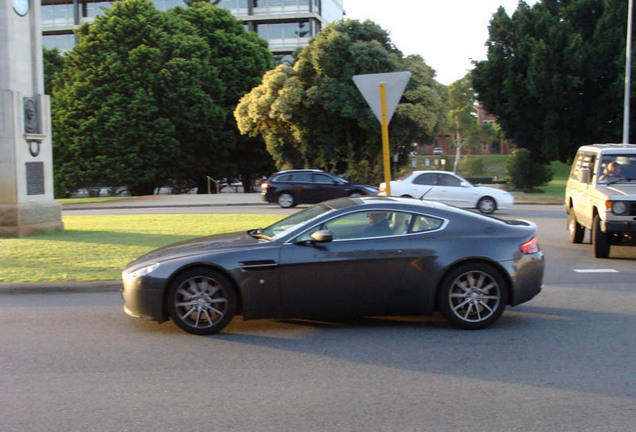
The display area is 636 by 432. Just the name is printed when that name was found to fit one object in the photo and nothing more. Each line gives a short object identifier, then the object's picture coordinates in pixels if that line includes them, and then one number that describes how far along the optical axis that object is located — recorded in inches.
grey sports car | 257.3
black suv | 964.0
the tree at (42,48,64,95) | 1744.6
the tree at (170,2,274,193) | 1615.4
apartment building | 2231.8
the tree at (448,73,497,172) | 2201.0
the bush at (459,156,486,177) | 1876.2
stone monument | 556.1
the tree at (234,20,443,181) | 1179.3
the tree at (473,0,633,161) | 1228.5
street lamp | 1059.3
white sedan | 818.2
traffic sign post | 366.3
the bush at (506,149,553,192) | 1371.8
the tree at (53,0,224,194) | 1441.9
